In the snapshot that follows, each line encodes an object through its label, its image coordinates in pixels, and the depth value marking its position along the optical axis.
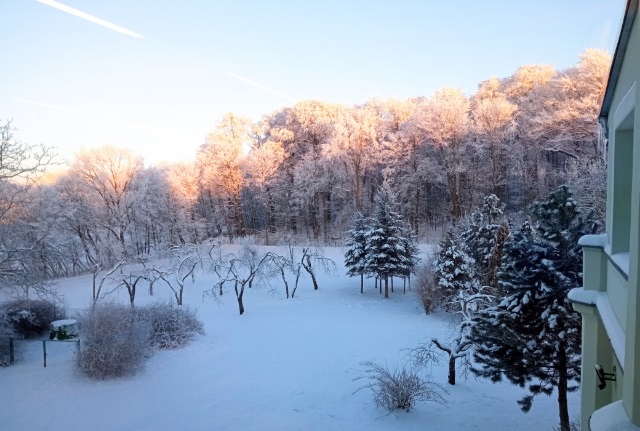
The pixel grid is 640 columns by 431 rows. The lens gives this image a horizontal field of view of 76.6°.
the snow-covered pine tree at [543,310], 7.11
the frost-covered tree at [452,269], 18.11
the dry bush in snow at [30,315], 12.41
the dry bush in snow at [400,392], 8.60
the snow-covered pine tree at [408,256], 21.44
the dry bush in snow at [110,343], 9.81
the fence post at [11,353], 10.50
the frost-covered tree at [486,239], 16.27
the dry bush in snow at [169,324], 12.69
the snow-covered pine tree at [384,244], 21.19
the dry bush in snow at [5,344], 10.41
